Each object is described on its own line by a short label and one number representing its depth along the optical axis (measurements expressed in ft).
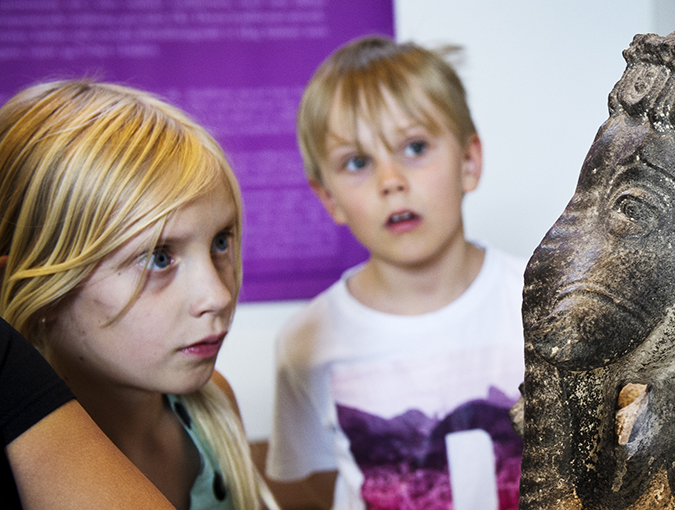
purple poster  5.38
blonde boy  3.80
